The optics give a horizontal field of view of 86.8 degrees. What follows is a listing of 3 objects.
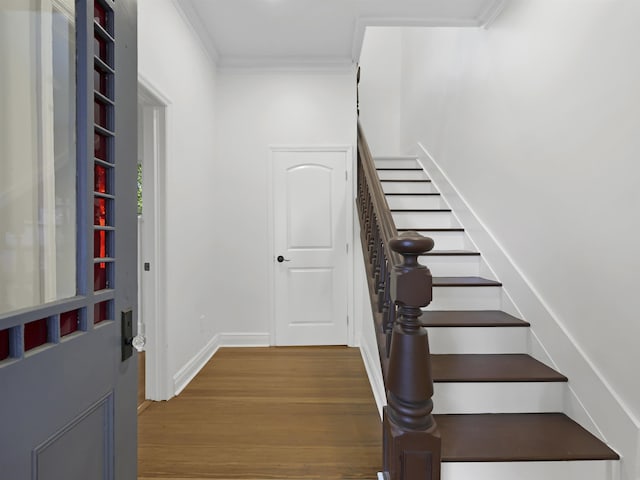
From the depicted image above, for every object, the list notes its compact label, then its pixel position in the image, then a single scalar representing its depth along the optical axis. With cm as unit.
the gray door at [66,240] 60
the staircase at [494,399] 142
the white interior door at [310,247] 349
